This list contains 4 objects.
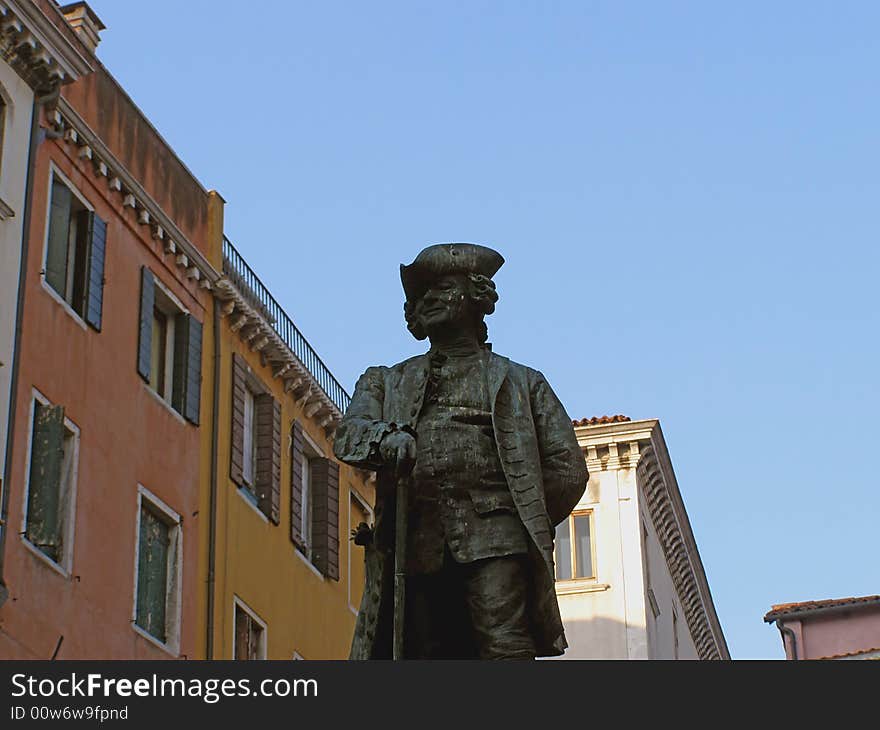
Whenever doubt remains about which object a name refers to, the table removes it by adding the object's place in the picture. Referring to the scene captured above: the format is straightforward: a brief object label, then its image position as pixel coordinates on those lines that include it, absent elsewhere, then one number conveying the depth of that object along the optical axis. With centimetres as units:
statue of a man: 941
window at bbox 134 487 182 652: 2866
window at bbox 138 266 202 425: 3038
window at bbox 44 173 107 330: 2692
